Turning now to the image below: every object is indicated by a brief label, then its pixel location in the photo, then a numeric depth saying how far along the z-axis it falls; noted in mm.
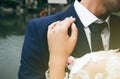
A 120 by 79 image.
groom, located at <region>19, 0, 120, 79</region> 997
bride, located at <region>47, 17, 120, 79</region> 785
